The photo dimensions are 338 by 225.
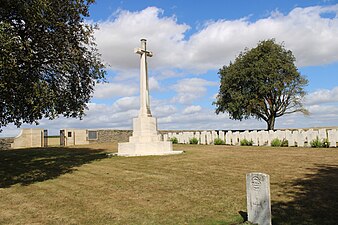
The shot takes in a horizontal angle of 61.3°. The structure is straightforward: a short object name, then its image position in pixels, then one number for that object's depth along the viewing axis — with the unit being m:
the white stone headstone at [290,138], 18.34
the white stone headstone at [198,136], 24.62
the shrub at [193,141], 24.63
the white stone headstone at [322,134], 17.17
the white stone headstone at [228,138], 22.50
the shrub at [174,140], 26.80
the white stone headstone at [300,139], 17.89
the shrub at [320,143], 16.92
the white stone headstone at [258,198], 4.42
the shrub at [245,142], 20.98
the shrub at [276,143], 18.89
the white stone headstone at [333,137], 16.46
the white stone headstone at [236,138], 22.08
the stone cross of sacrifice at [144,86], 16.22
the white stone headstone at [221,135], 23.03
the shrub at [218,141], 22.82
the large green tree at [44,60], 9.28
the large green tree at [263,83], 29.56
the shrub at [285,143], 18.77
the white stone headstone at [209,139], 23.80
